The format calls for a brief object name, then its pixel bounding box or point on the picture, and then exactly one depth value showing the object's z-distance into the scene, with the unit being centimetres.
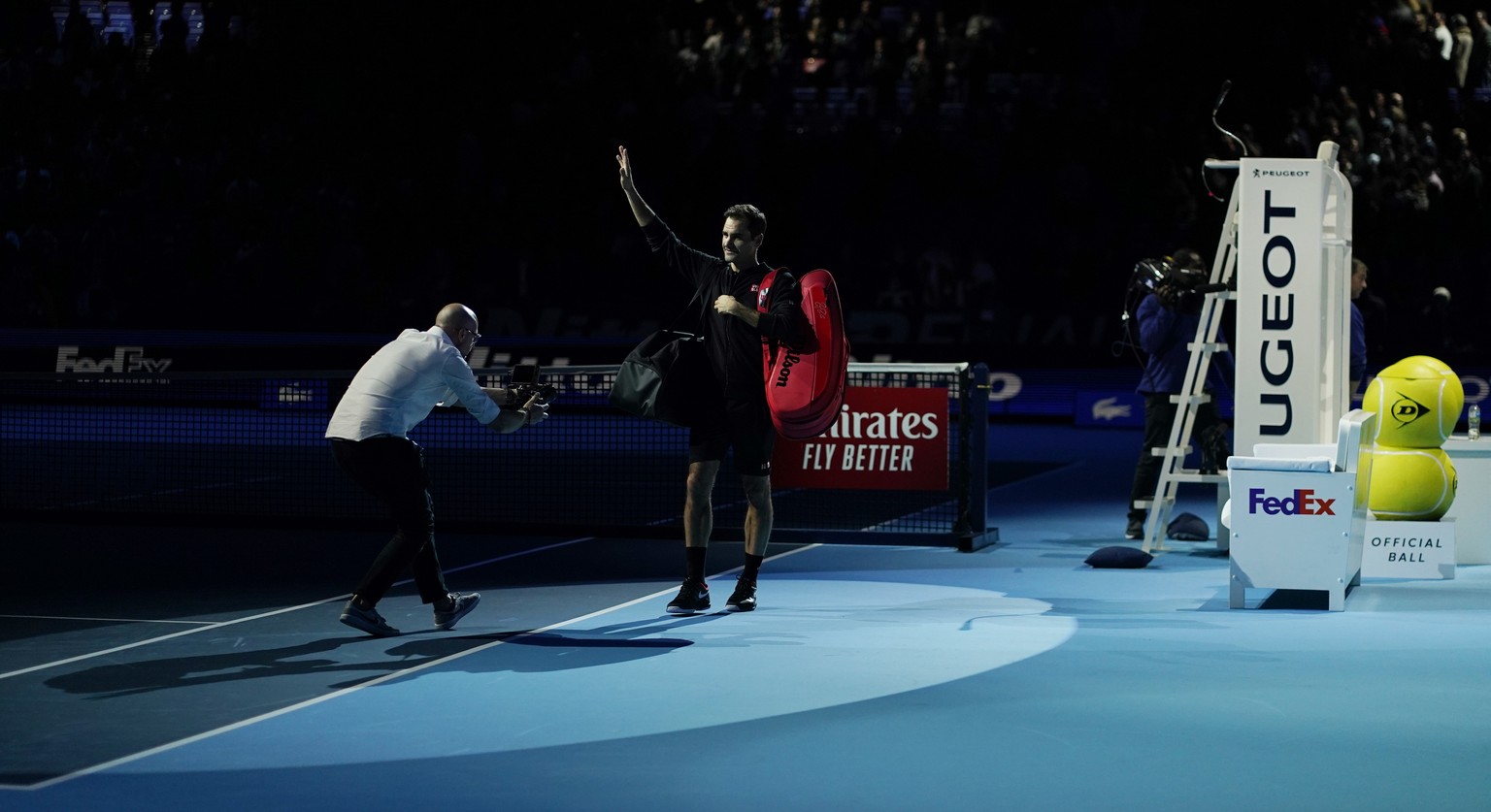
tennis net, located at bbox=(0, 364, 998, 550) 1341
